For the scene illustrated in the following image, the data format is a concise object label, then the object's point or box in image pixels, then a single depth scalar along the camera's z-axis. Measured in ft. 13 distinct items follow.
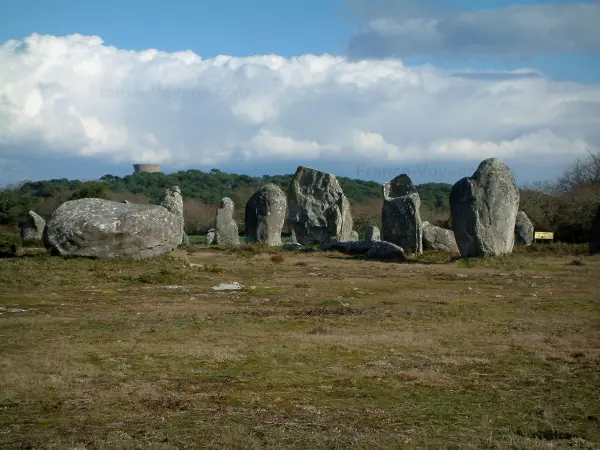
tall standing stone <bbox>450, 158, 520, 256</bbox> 97.25
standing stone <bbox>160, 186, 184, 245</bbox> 128.77
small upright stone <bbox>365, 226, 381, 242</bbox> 135.13
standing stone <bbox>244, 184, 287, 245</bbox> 133.28
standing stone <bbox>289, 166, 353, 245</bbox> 137.39
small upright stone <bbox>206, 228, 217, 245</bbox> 142.80
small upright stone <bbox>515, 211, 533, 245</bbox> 134.00
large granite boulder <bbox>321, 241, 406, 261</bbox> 102.27
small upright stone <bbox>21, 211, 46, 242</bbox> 136.87
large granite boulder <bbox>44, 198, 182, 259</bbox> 77.87
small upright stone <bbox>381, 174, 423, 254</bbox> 109.91
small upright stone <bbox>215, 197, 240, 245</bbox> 138.41
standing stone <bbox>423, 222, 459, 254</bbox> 121.49
